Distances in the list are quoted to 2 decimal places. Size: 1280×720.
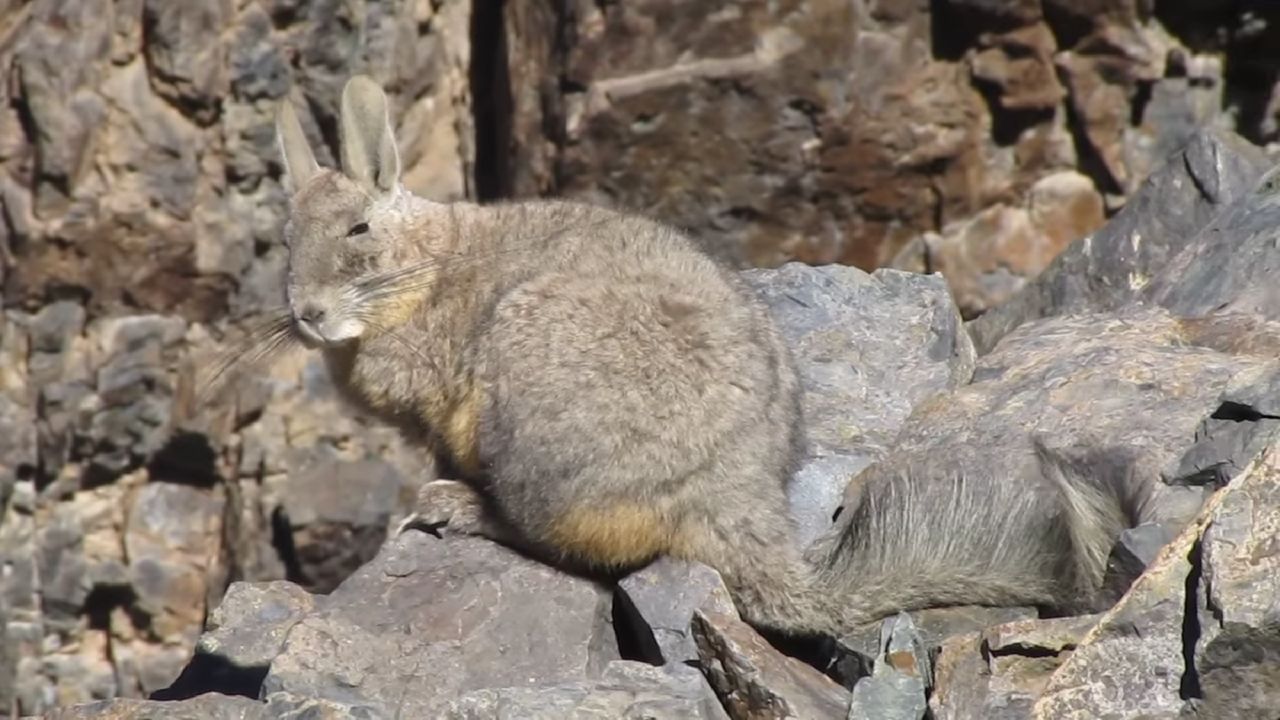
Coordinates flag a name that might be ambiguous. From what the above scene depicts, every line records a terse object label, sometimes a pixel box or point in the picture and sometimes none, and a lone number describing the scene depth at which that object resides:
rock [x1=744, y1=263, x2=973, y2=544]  14.84
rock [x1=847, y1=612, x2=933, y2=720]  11.39
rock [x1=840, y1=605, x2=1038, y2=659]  12.30
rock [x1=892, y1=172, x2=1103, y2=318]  25.16
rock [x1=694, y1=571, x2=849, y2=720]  11.52
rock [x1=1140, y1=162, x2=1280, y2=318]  14.87
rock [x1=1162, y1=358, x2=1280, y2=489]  11.86
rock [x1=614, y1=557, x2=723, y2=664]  12.45
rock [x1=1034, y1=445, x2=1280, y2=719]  9.91
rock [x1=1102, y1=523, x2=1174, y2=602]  11.50
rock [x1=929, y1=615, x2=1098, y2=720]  10.96
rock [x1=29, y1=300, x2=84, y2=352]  24.12
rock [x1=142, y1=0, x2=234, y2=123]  23.94
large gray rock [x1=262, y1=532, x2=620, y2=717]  12.28
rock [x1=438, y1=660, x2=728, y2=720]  11.26
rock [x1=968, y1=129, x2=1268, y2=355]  16.94
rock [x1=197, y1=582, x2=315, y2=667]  13.27
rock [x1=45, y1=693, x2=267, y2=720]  11.84
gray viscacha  12.52
